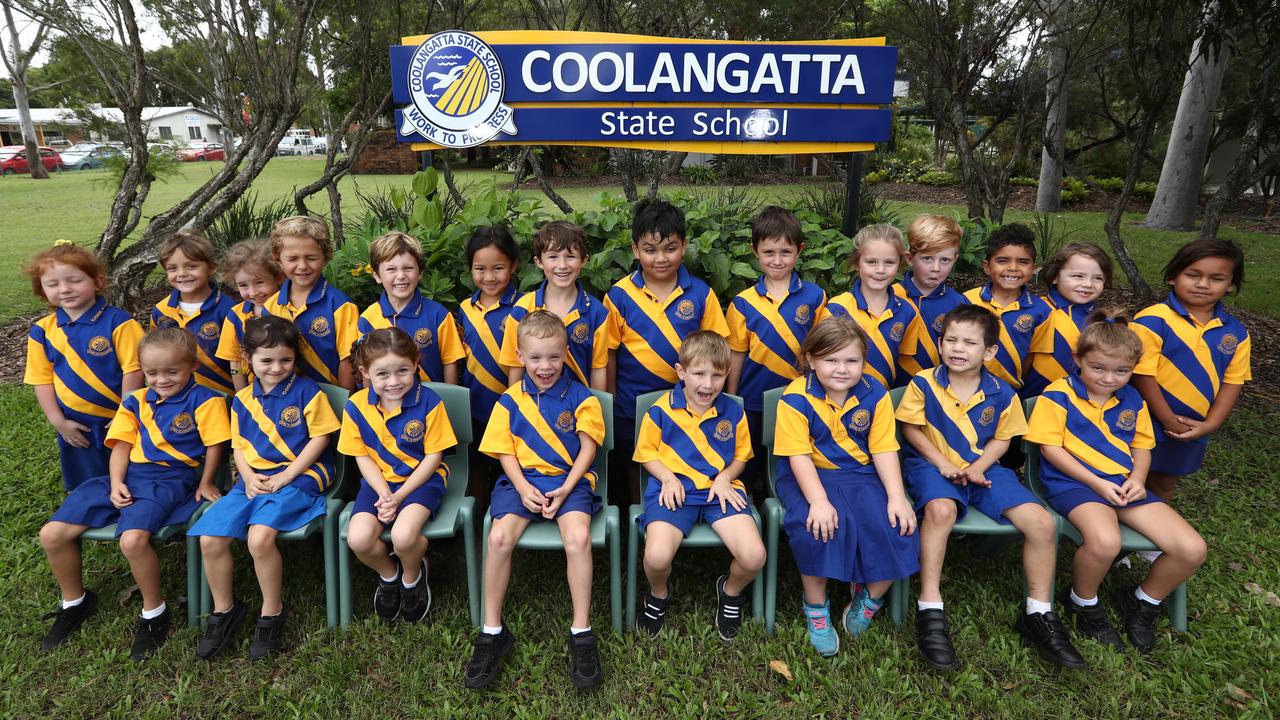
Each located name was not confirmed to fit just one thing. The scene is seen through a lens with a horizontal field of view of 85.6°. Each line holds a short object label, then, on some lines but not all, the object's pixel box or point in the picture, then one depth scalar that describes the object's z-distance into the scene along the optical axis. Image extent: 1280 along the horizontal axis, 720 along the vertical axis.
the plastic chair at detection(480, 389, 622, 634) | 2.42
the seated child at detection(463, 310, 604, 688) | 2.38
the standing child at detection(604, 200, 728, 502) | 2.88
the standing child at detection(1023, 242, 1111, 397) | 2.87
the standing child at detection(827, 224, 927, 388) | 2.83
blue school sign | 3.81
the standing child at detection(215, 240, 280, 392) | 2.96
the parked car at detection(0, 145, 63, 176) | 24.05
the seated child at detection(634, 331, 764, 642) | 2.42
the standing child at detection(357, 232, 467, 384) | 2.92
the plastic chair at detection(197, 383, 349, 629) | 2.47
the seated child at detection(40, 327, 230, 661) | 2.46
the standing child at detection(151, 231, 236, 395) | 2.95
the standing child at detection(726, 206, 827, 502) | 2.93
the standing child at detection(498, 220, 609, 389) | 2.87
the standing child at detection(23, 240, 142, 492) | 2.79
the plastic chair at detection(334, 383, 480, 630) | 2.48
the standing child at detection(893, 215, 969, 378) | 2.96
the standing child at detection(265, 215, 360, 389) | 2.99
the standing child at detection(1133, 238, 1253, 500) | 2.71
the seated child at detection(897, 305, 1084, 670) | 2.42
